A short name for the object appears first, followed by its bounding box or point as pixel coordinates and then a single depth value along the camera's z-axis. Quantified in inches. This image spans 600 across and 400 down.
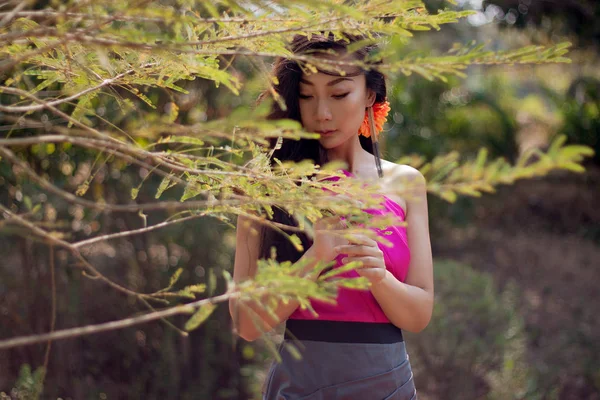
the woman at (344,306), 76.9
